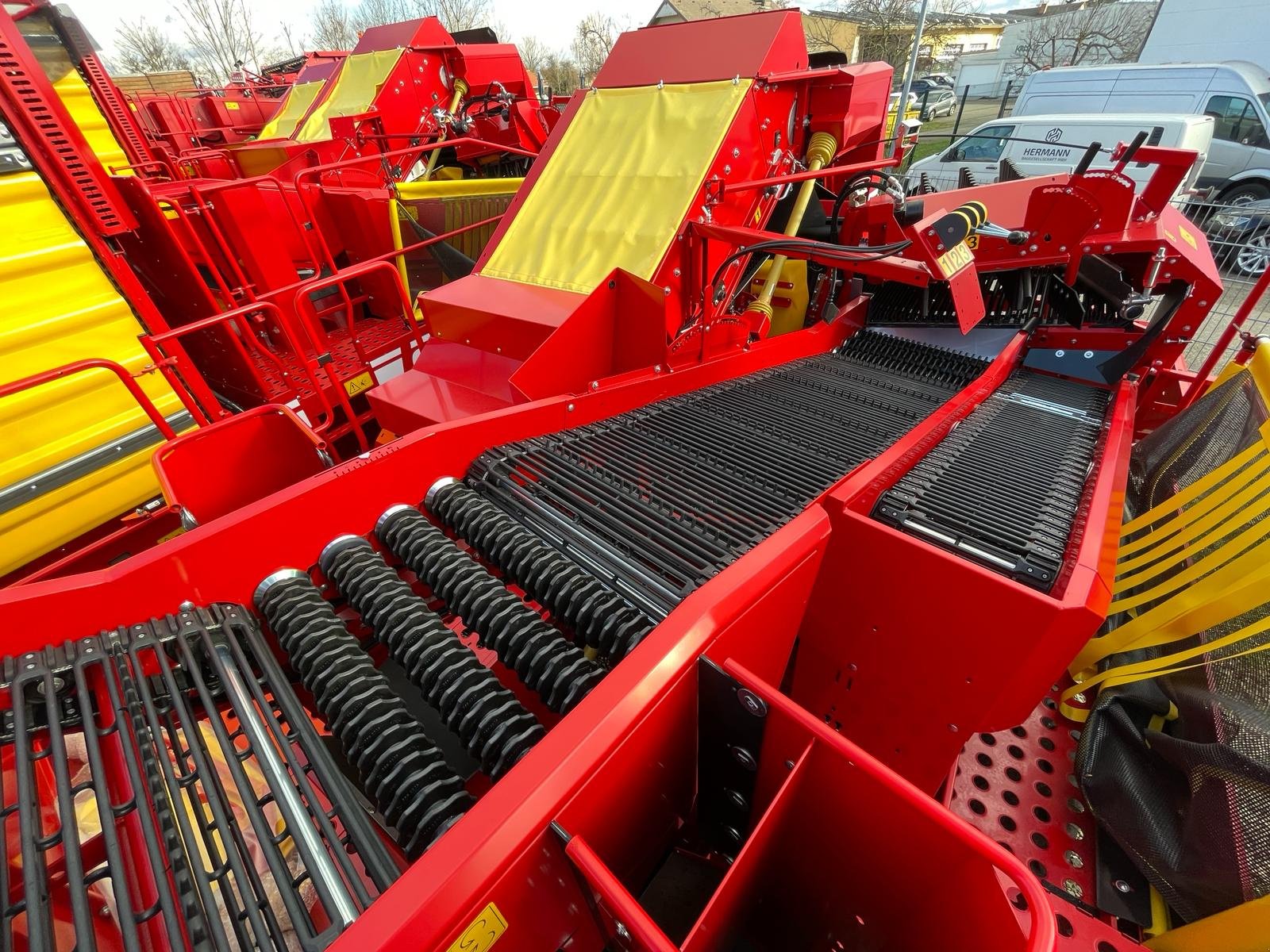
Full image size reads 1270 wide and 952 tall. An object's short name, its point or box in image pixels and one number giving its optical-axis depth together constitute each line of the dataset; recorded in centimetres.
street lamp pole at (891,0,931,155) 1228
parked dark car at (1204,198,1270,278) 700
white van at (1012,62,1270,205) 927
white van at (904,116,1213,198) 805
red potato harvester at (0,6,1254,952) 94
